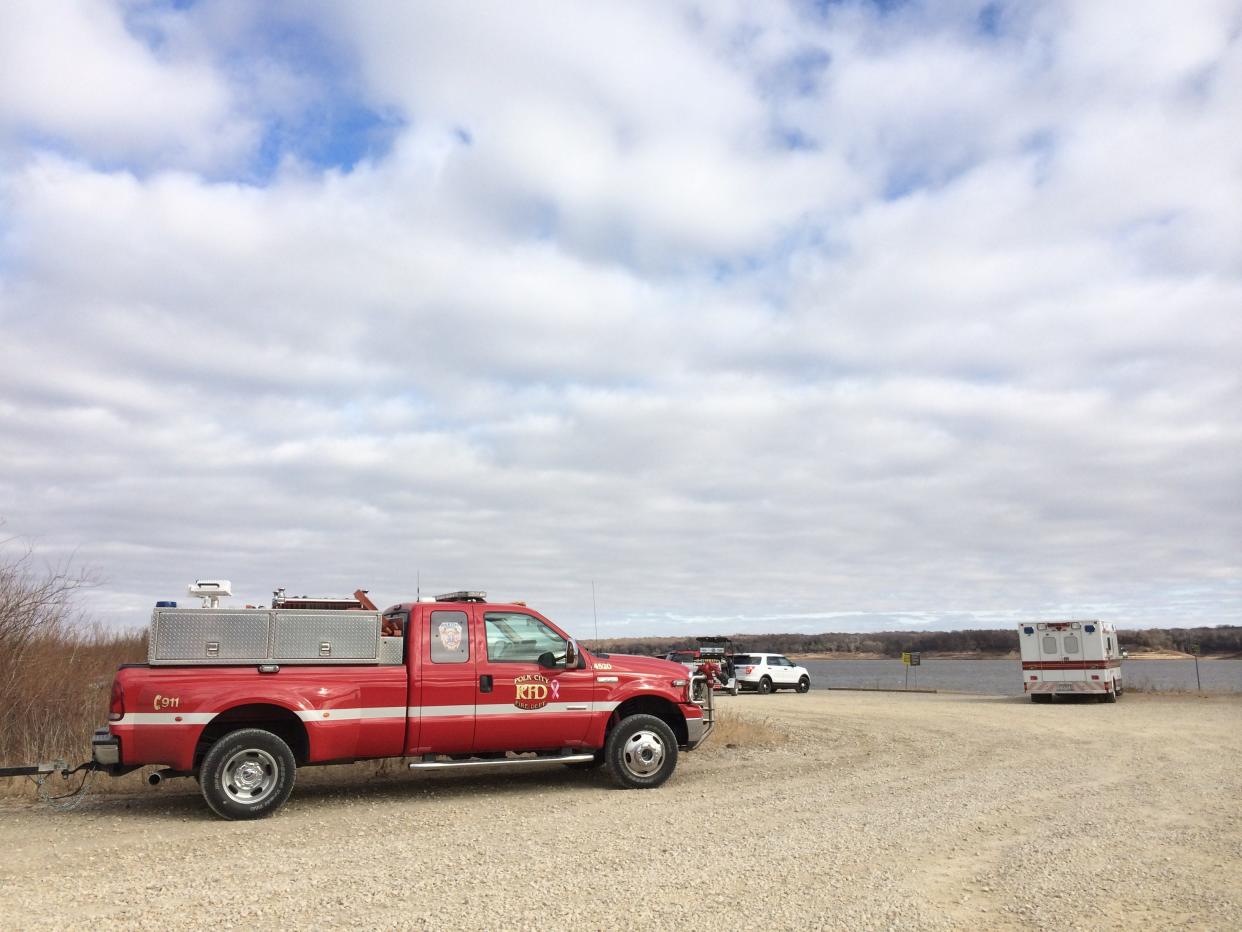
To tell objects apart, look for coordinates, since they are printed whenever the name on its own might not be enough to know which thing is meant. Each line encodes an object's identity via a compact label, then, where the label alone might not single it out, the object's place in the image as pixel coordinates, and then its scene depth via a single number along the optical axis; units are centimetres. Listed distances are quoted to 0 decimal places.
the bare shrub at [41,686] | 1336
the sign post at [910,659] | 3819
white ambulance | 2736
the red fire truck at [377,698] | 960
